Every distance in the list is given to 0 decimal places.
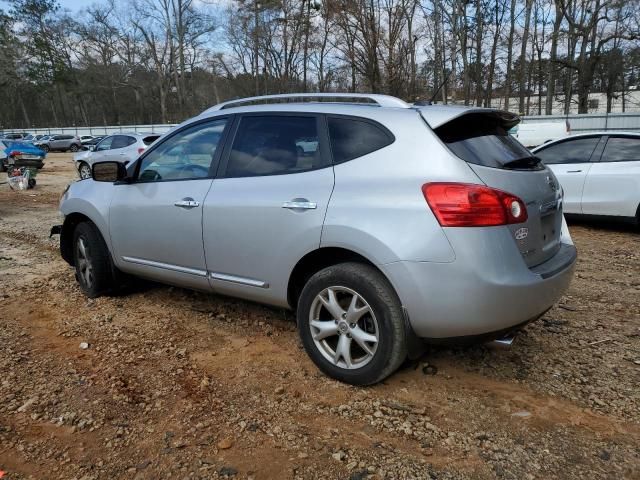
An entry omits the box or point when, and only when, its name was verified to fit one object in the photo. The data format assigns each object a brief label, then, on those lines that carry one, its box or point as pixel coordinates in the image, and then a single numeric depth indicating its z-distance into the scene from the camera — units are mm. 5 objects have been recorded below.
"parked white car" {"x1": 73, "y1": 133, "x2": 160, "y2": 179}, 16438
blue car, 19312
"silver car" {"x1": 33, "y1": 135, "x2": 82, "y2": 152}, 44219
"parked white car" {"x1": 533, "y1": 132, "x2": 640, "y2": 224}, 7051
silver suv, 2562
